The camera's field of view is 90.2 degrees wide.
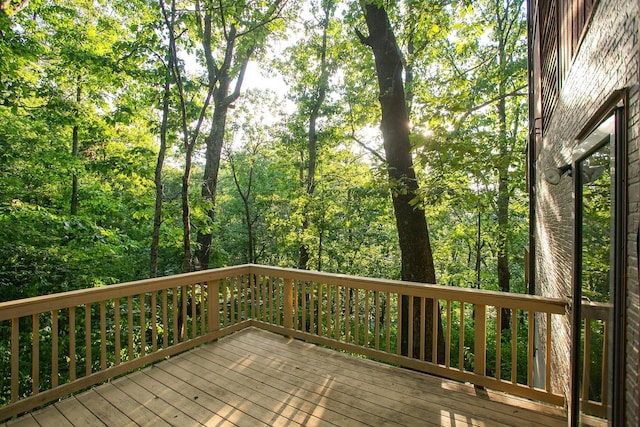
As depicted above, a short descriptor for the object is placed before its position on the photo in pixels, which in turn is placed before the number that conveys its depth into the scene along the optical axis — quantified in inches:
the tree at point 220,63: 184.2
